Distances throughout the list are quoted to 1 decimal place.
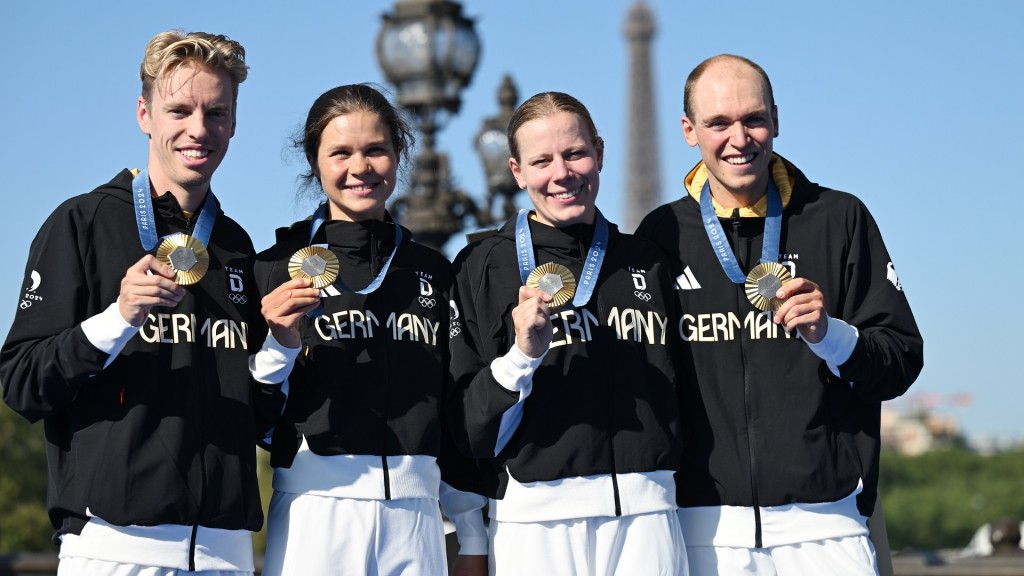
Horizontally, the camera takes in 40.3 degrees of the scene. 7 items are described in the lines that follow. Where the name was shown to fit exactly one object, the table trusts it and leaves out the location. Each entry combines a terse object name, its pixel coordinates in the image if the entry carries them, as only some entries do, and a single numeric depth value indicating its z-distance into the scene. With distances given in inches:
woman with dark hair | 199.9
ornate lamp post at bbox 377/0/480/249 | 446.6
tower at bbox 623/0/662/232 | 4975.4
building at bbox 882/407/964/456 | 7362.2
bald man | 205.3
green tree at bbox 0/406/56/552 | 1877.5
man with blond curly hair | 184.4
